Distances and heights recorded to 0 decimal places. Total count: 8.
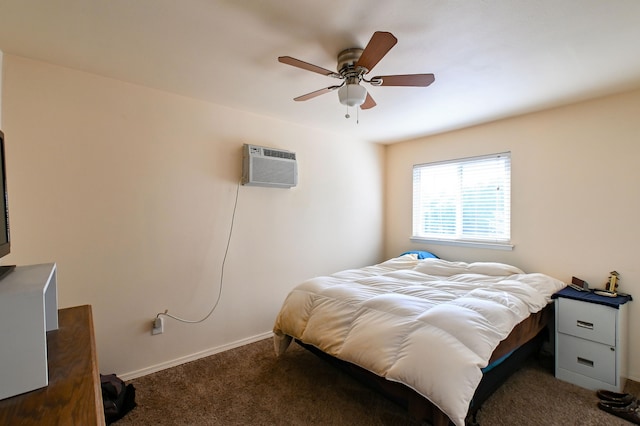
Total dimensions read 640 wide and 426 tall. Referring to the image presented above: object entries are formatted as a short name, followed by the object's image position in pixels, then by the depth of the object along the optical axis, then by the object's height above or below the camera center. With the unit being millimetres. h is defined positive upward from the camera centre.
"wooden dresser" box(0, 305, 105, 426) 681 -475
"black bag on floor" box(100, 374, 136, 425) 1855 -1225
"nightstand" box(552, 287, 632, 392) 2164 -1021
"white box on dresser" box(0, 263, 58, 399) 753 -338
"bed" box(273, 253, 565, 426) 1484 -745
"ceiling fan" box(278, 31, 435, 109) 1671 +802
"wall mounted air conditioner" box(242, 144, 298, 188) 2877 +402
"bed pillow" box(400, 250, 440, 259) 3713 -608
